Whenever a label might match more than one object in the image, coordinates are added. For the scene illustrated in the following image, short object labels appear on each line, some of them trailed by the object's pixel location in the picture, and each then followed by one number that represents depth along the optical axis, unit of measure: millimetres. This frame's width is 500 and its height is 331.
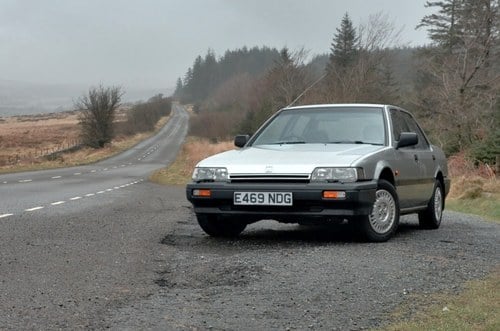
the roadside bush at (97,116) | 70250
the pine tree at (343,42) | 67938
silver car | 6609
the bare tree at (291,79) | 47781
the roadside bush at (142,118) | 104969
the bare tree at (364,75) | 38688
